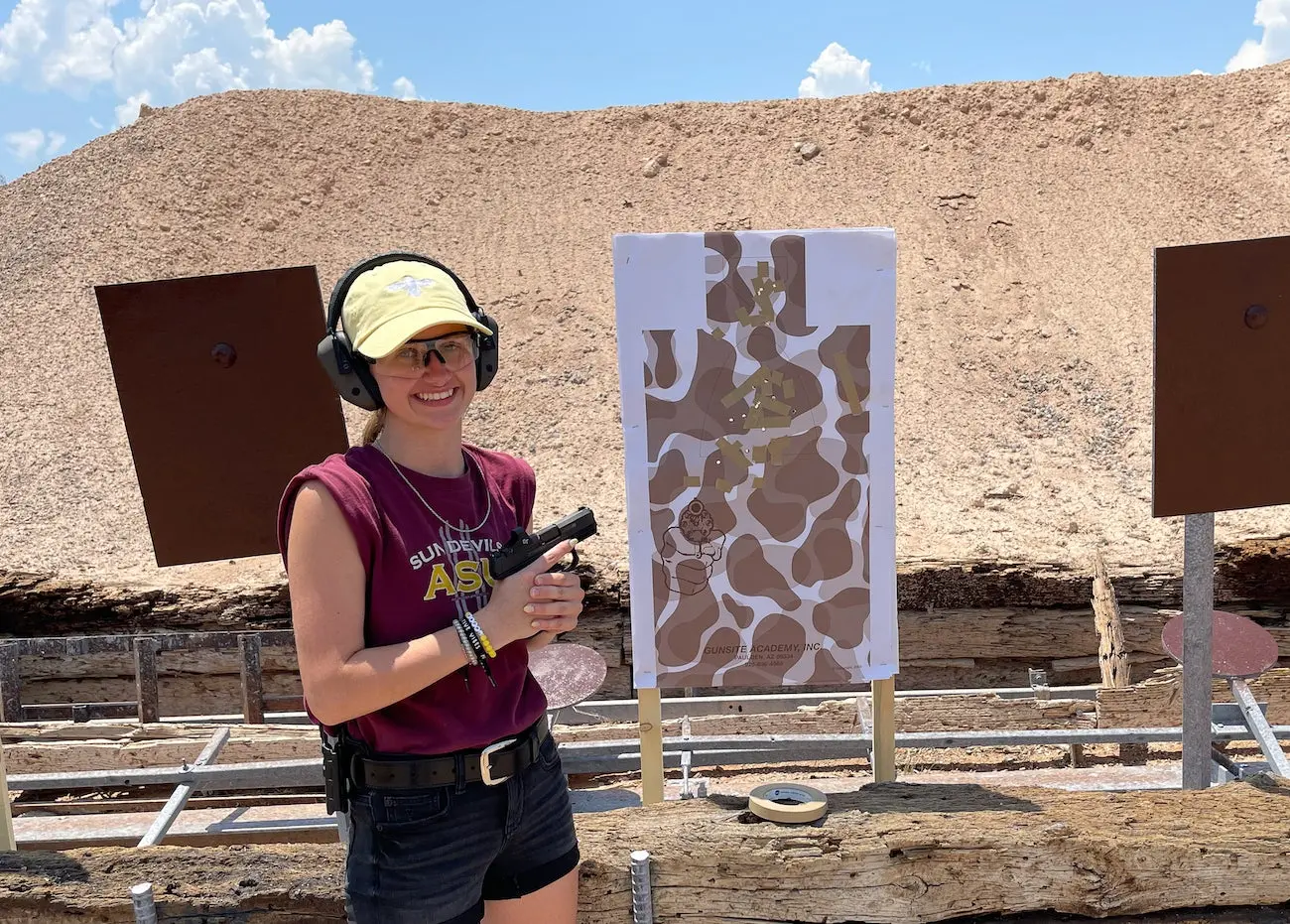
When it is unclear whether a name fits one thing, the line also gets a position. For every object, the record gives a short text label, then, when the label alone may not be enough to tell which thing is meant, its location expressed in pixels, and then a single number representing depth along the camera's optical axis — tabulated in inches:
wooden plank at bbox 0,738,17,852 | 112.7
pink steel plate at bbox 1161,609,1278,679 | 169.5
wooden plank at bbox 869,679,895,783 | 139.7
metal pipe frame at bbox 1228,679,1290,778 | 161.8
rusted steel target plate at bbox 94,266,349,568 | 120.8
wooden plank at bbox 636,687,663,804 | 141.2
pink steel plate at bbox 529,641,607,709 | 181.6
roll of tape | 105.8
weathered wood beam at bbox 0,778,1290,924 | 99.6
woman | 68.1
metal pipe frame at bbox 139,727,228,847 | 155.9
